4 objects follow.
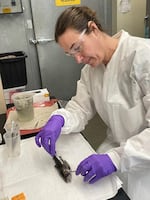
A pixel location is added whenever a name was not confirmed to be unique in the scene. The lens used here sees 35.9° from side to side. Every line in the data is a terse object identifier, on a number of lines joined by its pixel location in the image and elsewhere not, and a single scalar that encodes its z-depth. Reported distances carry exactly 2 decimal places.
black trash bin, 2.15
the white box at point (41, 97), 1.40
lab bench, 0.73
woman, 0.84
